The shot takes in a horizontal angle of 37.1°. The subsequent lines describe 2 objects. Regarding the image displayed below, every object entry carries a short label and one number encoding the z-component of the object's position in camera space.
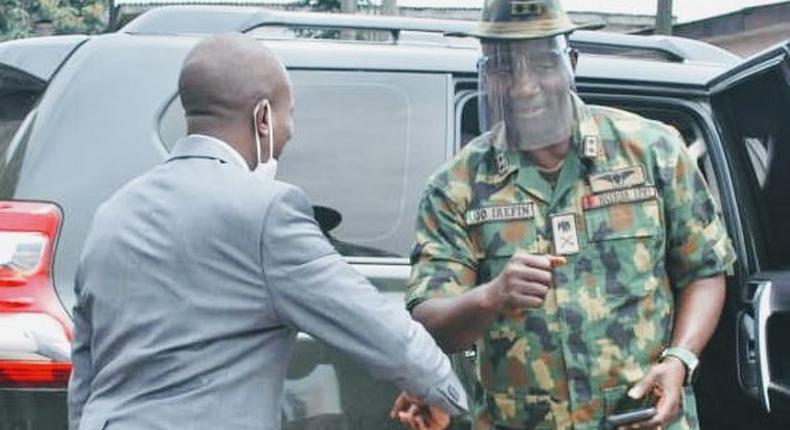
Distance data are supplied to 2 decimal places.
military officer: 2.34
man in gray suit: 1.86
